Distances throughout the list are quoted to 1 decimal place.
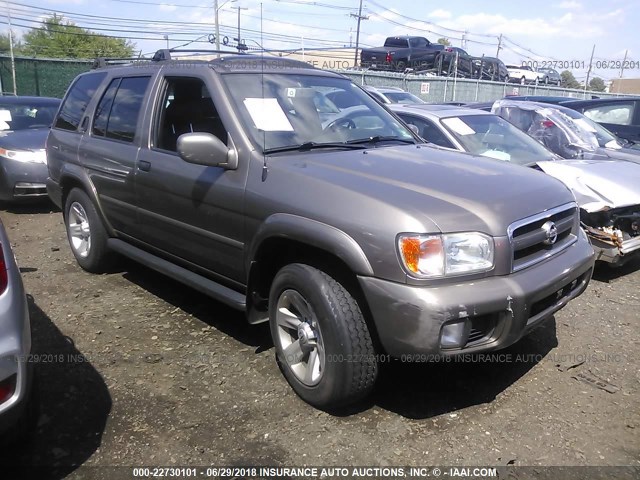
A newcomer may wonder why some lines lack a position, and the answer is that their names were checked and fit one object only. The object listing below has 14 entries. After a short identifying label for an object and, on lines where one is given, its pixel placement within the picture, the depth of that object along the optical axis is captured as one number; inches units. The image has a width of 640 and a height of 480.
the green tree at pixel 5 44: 1931.7
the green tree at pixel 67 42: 2025.1
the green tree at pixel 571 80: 2223.4
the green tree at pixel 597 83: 2559.5
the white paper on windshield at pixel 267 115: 139.9
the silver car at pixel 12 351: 93.0
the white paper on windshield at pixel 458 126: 241.0
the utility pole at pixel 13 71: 713.0
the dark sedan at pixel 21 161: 307.0
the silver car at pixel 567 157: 201.9
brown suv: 106.8
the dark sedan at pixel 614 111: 394.3
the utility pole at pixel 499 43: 2443.4
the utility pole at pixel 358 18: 1908.7
